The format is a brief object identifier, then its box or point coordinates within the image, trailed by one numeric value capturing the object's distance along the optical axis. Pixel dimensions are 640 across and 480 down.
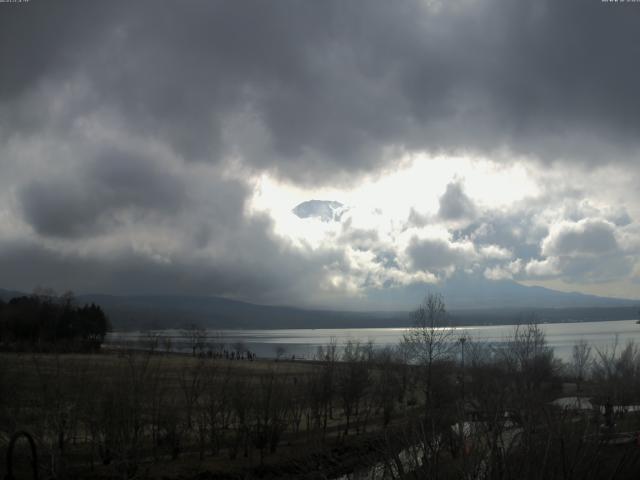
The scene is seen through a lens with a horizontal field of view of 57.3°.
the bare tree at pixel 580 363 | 70.47
